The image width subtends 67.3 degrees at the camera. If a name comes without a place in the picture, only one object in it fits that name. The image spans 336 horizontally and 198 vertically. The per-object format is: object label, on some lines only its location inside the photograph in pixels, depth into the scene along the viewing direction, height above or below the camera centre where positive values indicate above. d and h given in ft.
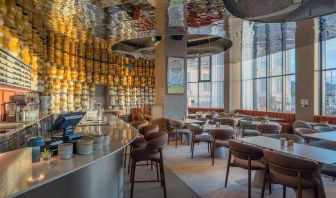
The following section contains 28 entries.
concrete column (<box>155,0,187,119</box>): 25.07 +2.18
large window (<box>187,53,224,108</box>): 47.32 +3.32
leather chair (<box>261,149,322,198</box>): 8.32 -2.47
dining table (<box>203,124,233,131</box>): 17.37 -1.97
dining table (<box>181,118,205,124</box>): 22.12 -1.97
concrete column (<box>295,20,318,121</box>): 29.91 +2.66
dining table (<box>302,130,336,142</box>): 13.25 -2.02
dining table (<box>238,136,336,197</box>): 8.86 -2.02
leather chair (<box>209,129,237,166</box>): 16.22 -2.33
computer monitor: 6.79 -0.63
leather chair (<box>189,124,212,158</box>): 18.86 -2.86
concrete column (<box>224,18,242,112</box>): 44.21 +2.87
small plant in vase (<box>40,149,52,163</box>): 5.67 -1.29
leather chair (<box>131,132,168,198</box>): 10.82 -2.32
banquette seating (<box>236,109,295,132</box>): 31.86 -2.30
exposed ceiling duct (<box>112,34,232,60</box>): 30.32 +6.86
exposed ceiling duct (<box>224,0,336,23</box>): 16.67 +6.32
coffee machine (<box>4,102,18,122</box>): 12.52 -0.62
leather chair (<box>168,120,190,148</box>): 22.18 -2.70
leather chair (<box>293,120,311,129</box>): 20.29 -2.07
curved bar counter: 4.39 -1.43
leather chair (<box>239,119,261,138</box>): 21.68 -2.79
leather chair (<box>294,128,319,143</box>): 15.66 -1.99
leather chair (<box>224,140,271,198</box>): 10.85 -2.47
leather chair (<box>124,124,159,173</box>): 13.42 -1.95
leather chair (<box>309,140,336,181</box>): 10.11 -2.17
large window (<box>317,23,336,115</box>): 30.40 +2.74
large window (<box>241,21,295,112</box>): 28.09 +4.87
